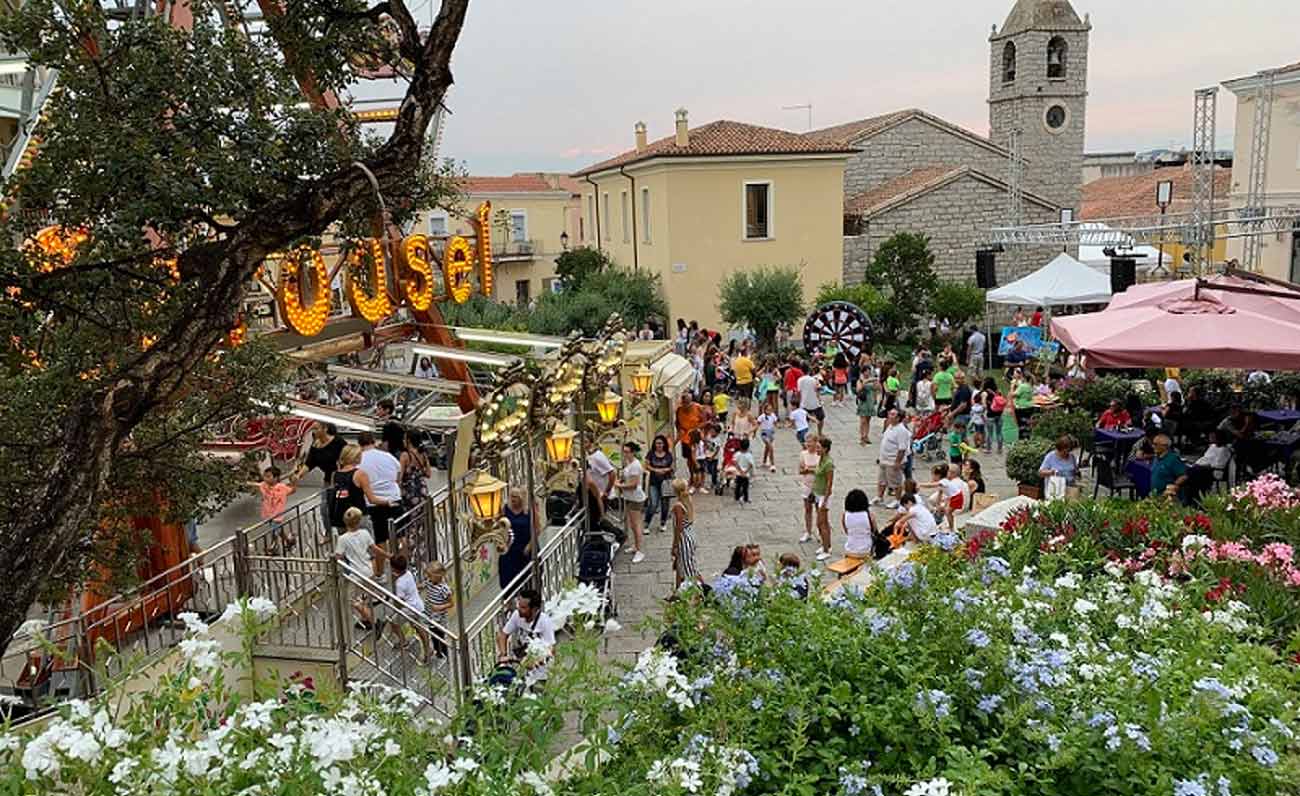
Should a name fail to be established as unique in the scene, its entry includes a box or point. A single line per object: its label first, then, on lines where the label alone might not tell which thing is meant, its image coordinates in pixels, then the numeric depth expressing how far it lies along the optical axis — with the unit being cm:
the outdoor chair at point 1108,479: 1150
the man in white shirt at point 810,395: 1609
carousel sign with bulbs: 1103
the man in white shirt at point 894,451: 1251
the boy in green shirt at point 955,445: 1366
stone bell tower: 3916
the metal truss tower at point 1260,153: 2534
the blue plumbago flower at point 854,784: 335
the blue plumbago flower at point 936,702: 361
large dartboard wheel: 2127
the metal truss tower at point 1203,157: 2161
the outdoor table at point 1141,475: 1068
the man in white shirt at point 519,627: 719
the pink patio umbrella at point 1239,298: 977
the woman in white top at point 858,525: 965
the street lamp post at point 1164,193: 2446
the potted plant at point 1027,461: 1165
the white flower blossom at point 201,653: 328
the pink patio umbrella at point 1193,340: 893
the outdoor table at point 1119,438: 1167
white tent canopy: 1972
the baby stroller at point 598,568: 943
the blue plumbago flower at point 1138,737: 333
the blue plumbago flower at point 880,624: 416
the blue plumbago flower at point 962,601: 418
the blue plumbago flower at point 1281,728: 350
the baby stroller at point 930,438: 1527
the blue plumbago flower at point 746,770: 336
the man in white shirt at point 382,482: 978
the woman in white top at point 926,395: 1696
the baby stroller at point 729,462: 1376
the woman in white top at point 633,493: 1127
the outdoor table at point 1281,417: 1172
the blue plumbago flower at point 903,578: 450
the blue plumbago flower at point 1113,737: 338
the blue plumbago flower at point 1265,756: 334
